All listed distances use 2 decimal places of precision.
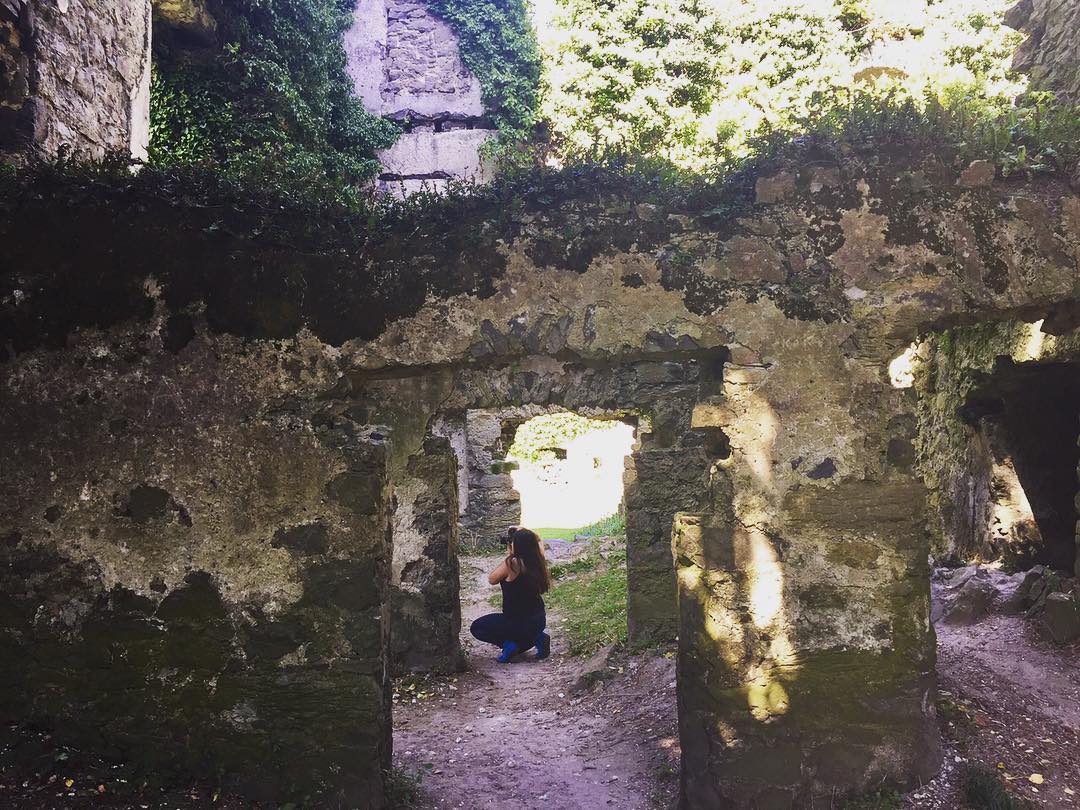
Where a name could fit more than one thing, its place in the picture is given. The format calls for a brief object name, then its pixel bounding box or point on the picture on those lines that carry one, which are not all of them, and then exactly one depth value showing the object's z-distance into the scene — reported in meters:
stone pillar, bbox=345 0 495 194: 15.01
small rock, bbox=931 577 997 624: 6.19
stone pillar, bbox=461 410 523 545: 14.62
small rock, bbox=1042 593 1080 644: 5.47
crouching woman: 7.66
